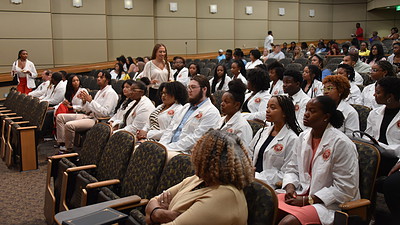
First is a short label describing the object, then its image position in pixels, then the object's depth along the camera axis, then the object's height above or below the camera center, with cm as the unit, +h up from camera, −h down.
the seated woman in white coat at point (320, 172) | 245 -71
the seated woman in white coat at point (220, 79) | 707 -31
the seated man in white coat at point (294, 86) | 439 -28
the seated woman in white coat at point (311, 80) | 528 -26
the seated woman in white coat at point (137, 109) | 494 -58
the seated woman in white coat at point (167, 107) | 443 -50
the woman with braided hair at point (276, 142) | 295 -61
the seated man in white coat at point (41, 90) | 859 -56
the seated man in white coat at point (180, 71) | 838 -20
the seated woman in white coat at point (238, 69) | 687 -13
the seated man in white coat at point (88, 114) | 581 -76
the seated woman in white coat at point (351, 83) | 506 -30
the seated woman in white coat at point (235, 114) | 353 -47
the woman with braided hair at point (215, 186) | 192 -62
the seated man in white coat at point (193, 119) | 391 -57
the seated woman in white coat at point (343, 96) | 370 -33
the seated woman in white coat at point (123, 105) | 518 -57
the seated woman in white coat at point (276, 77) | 547 -22
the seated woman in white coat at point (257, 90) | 489 -36
